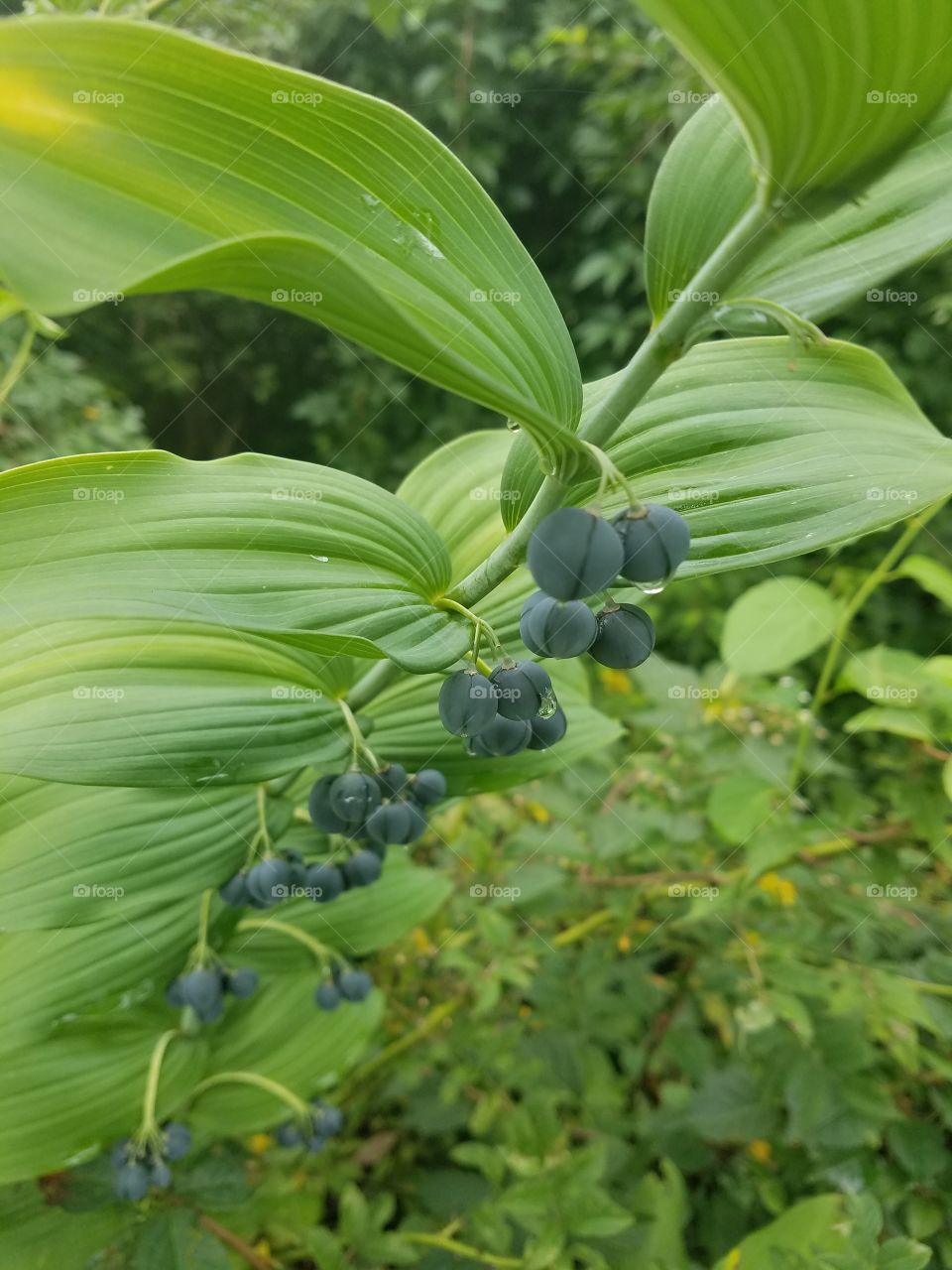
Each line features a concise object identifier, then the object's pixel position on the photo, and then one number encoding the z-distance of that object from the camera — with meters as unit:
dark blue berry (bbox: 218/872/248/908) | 0.18
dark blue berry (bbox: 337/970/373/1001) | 0.21
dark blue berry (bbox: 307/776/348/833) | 0.17
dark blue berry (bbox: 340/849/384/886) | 0.19
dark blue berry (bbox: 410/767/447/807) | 0.18
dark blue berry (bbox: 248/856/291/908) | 0.17
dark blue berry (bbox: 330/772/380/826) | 0.16
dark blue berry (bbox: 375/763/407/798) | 0.17
